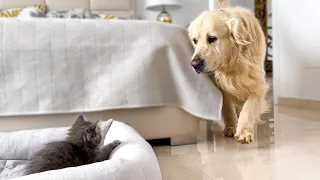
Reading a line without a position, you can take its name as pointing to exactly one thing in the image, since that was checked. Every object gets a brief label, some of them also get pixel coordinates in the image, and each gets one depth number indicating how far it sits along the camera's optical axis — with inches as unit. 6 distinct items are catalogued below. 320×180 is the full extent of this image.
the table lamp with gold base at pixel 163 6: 159.5
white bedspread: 67.7
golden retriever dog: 71.3
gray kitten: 44.3
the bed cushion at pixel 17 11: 127.9
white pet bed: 35.9
